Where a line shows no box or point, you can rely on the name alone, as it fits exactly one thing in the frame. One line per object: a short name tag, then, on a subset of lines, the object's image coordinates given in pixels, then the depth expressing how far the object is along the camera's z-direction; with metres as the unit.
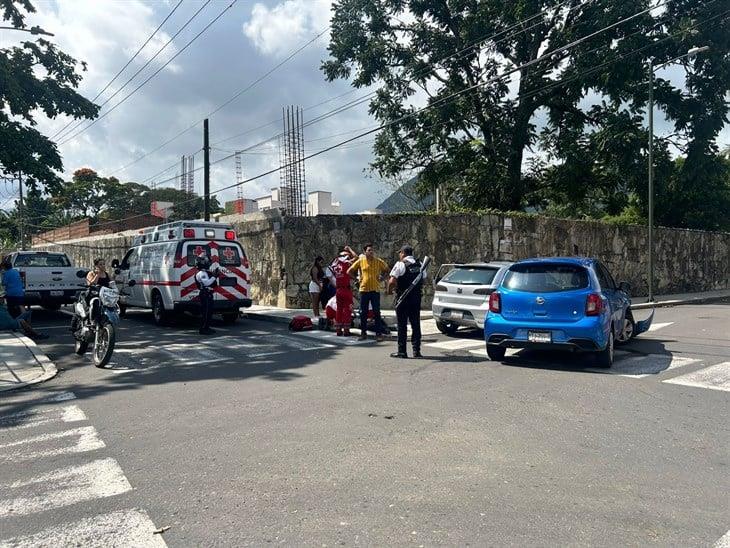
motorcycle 9.02
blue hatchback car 8.13
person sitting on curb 11.95
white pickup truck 15.88
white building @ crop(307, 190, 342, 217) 44.97
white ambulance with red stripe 13.65
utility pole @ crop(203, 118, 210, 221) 25.45
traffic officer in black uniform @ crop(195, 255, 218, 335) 12.65
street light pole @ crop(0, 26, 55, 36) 16.67
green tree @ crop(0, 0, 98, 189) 17.03
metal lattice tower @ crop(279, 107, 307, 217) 29.25
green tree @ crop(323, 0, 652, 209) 22.59
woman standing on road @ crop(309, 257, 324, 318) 14.42
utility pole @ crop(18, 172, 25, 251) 40.62
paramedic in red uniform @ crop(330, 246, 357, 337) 12.30
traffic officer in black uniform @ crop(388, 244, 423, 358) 9.35
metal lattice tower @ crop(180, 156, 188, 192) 49.67
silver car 11.55
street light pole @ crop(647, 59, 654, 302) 20.12
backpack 13.25
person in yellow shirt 11.37
